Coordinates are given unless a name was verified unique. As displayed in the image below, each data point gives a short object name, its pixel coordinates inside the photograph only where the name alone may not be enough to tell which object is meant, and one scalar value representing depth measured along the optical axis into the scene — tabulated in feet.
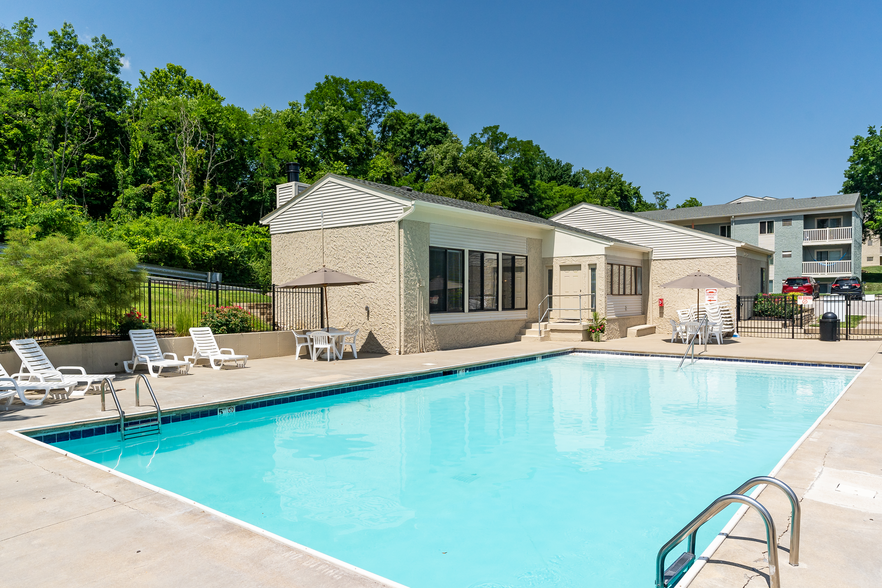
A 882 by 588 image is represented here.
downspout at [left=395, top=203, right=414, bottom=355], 47.32
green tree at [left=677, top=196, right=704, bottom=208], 233.35
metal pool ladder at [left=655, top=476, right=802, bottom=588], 8.63
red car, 107.76
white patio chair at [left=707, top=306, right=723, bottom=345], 58.18
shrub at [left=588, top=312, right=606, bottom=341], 61.57
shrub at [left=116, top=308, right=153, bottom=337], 38.99
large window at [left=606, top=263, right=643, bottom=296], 66.35
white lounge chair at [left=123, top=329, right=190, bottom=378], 36.19
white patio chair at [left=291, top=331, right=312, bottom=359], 45.65
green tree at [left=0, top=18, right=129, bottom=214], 101.86
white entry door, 63.46
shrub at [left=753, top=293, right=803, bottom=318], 73.67
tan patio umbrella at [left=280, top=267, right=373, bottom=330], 43.80
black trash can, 57.72
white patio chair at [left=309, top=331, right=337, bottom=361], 44.37
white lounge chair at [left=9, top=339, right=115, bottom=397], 28.32
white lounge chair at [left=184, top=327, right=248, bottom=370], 39.93
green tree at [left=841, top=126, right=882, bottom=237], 159.43
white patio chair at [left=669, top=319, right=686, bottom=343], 59.36
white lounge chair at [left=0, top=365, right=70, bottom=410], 25.08
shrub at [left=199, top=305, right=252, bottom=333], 44.47
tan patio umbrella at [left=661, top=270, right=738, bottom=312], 57.21
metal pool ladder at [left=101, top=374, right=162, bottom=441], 23.11
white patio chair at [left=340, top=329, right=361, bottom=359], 45.96
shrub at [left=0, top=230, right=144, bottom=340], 31.58
